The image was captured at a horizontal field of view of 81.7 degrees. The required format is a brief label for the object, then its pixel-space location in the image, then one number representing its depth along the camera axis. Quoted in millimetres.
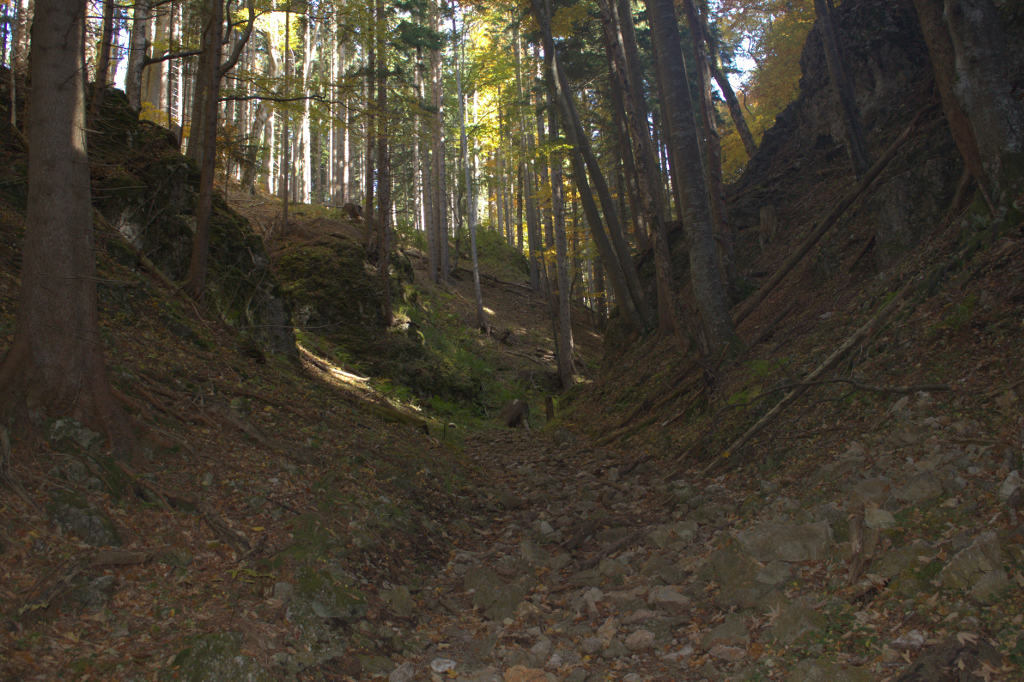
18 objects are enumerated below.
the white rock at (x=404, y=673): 3563
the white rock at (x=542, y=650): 3900
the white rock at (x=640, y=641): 3826
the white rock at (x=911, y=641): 2984
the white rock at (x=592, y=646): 3875
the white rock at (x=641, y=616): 4121
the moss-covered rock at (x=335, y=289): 15062
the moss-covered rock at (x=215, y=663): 3020
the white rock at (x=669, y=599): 4152
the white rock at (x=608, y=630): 3982
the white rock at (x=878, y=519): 3891
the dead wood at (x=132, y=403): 4859
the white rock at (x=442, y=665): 3740
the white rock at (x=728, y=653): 3457
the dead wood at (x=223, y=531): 4211
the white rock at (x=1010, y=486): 3542
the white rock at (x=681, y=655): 3621
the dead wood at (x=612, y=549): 5195
